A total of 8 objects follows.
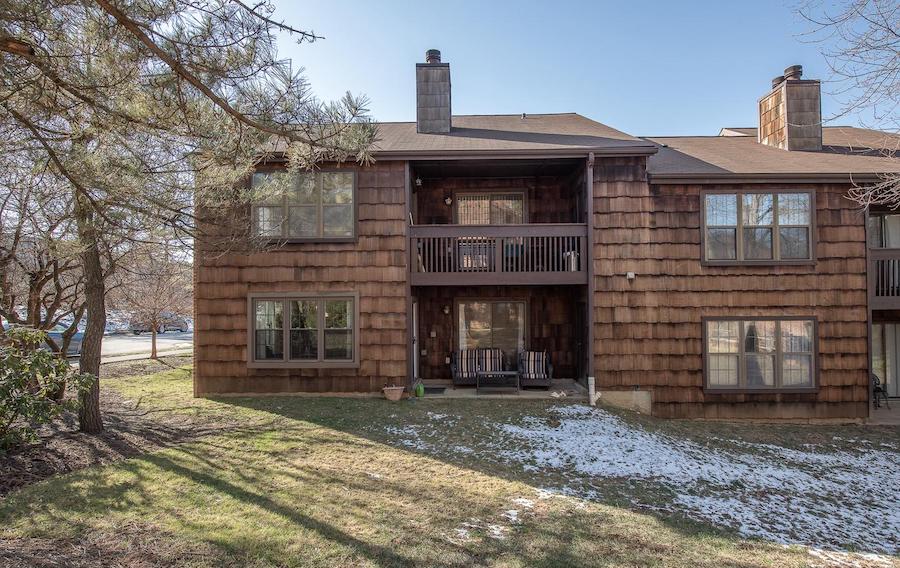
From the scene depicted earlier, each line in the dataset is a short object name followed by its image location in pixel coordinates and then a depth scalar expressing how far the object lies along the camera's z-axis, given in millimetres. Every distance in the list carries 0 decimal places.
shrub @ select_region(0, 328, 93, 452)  4812
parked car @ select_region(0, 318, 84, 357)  14594
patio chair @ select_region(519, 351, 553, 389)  9328
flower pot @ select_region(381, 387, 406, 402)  8570
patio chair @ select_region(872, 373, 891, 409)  9625
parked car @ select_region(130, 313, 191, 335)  25578
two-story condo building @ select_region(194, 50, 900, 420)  8703
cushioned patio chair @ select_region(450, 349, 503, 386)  9859
